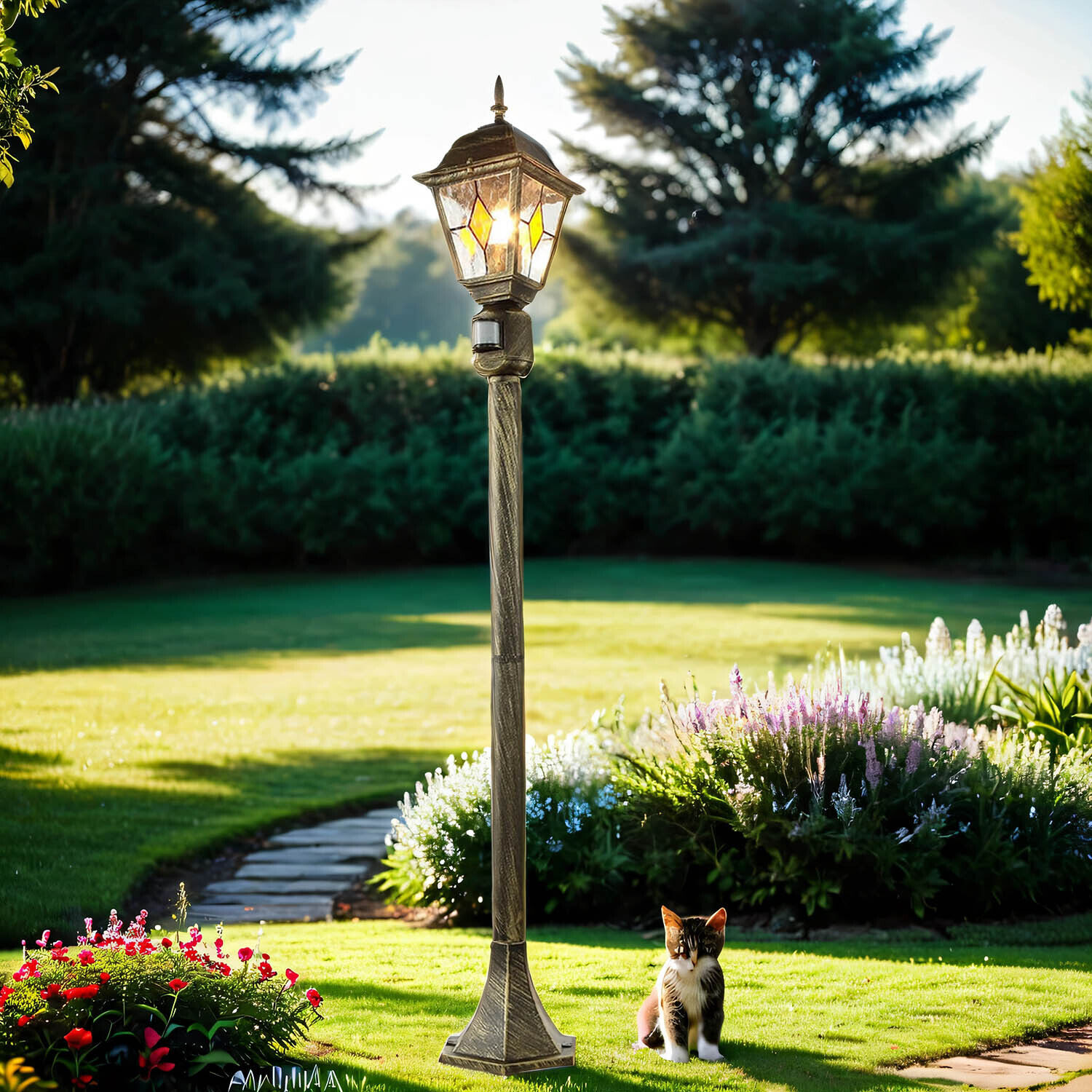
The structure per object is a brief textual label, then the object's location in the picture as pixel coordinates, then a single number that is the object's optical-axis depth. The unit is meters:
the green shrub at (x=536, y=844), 5.90
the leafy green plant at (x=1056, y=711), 6.84
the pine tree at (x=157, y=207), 23.56
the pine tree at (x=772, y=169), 28.45
